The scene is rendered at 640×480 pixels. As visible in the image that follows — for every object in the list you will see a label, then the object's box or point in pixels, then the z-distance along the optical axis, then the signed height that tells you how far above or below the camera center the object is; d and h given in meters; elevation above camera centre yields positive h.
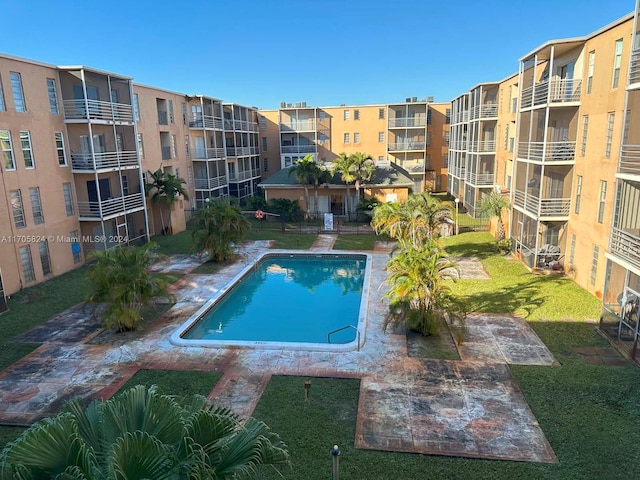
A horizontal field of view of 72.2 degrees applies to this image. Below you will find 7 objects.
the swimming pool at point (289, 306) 15.59 -6.67
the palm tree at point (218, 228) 23.31 -4.04
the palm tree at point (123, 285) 15.02 -4.47
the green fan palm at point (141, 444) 4.44 -3.12
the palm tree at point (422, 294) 14.07 -4.71
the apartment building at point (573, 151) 16.48 -0.37
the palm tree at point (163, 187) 29.27 -2.27
